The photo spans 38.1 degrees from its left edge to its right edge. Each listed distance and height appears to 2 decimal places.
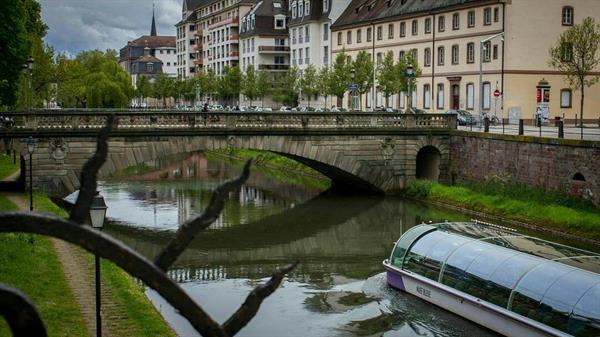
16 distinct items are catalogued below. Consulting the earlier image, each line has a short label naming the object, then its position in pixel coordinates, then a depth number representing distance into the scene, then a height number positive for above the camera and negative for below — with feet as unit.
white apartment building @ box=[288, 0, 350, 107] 312.50 +23.94
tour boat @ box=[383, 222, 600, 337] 62.90 -15.21
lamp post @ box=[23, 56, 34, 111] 139.37 +5.23
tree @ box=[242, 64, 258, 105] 328.70 +4.04
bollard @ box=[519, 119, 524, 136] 141.76 -6.11
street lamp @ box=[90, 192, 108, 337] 51.71 -7.44
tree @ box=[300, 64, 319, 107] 294.05 +4.01
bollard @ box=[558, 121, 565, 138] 131.46 -6.20
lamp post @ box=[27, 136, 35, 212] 103.60 -5.69
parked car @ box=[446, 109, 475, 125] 185.04 -5.67
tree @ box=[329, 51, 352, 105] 249.75 +4.19
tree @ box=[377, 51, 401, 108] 228.22 +3.96
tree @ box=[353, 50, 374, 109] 243.60 +6.24
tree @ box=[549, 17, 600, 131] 179.01 +8.36
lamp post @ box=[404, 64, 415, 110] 148.77 +3.56
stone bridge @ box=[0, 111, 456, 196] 136.87 -7.75
